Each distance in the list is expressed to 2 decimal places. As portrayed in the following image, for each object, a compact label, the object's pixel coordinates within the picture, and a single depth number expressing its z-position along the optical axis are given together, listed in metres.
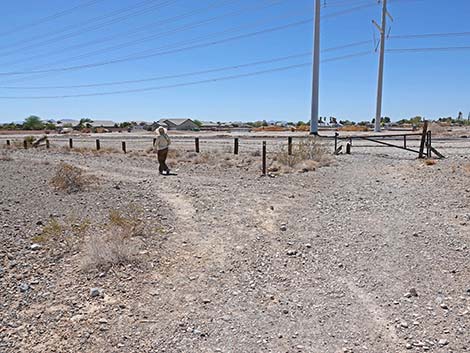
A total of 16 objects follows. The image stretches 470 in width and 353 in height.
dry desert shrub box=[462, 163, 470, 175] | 13.02
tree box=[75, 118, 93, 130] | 149.57
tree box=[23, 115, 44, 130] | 117.62
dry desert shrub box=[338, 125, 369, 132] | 55.34
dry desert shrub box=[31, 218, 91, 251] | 6.64
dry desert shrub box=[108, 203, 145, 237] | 7.01
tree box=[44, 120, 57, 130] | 110.14
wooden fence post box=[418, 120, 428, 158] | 16.99
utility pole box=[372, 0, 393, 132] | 48.05
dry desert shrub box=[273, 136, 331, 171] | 15.49
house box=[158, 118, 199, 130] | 107.88
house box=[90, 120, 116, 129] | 154.50
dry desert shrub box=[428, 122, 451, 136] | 38.97
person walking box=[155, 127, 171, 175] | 14.88
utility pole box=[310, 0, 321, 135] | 40.44
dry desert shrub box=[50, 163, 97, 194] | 11.22
